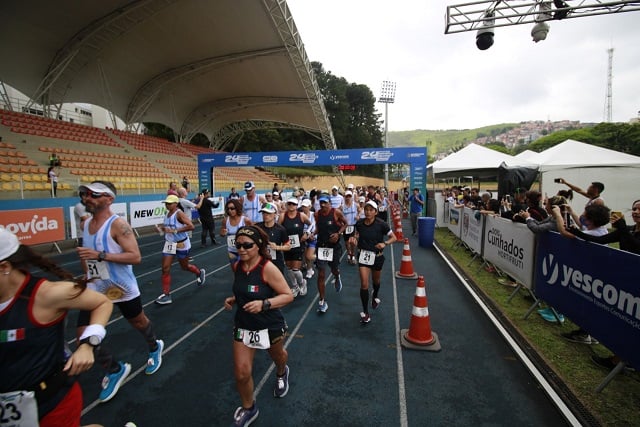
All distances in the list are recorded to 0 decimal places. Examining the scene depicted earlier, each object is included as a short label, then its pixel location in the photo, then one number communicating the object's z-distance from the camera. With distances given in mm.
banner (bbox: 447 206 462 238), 10444
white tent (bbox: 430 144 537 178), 13719
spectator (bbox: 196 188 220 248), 10488
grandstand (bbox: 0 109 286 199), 11906
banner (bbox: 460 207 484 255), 7805
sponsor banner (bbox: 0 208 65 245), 7866
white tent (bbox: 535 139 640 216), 12961
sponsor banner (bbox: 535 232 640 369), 2976
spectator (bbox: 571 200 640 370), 3504
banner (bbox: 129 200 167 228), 12236
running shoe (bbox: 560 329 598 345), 4156
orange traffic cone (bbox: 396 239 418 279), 7270
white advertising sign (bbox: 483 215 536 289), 5027
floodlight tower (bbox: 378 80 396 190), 45906
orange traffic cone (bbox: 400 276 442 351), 4211
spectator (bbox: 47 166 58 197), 11445
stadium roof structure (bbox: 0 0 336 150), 15266
